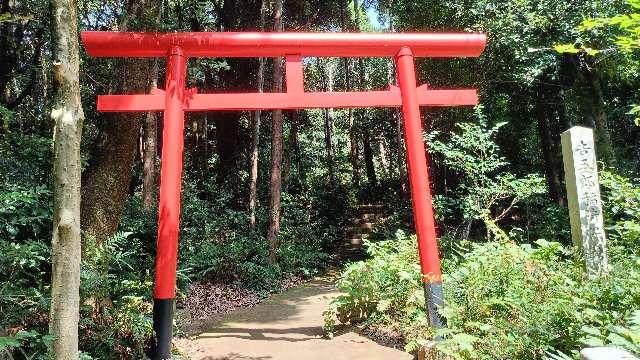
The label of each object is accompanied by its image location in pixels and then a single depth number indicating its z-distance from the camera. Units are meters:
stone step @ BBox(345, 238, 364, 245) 15.87
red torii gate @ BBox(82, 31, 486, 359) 4.88
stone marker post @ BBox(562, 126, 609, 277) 4.13
